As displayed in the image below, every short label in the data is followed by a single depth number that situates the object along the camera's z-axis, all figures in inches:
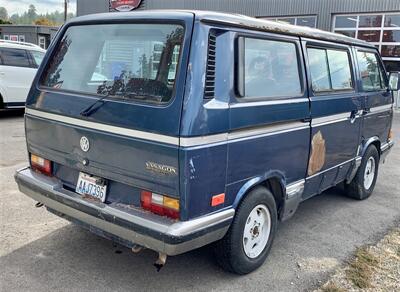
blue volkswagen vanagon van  112.3
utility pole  1656.0
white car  408.8
